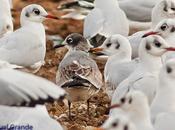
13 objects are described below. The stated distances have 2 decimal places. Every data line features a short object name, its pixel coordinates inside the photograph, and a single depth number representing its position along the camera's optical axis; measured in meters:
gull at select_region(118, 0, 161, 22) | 13.60
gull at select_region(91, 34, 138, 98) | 10.42
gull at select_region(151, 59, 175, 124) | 8.63
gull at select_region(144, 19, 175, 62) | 11.17
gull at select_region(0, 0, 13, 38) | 12.74
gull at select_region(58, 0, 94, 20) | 15.12
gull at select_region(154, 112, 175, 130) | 8.08
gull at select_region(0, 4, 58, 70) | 11.50
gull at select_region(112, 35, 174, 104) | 9.36
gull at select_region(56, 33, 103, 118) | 10.48
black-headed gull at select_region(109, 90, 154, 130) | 7.87
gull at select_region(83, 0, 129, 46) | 12.65
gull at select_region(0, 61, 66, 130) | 7.48
